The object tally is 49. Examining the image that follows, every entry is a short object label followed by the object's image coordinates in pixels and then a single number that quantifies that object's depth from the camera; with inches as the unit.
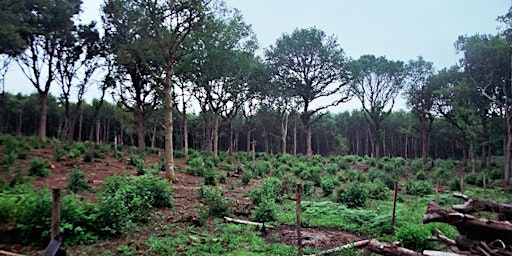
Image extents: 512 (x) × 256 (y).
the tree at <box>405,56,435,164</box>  1366.9
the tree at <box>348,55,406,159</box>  1380.4
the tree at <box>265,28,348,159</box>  1279.5
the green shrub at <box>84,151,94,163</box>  705.6
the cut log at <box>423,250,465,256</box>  170.2
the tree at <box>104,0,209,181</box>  599.8
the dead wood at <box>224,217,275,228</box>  333.4
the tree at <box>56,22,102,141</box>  1010.1
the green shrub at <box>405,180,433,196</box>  613.0
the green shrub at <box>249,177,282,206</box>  444.5
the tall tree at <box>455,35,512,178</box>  871.1
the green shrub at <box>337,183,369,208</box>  469.4
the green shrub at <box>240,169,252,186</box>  661.9
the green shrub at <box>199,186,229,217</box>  369.2
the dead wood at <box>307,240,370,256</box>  237.3
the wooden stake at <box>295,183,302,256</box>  220.7
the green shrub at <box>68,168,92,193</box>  432.7
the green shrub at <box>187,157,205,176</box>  743.1
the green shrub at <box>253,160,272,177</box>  822.3
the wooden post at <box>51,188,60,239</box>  215.8
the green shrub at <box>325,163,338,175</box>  938.7
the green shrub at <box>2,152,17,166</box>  546.3
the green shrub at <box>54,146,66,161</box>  668.1
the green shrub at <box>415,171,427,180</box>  886.3
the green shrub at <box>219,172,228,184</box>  663.4
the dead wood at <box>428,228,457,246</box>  196.9
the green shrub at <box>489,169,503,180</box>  965.8
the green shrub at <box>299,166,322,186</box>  717.0
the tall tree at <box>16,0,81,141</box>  862.5
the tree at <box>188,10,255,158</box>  890.6
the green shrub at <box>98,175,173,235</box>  276.7
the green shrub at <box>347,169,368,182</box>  784.3
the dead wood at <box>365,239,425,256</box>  177.1
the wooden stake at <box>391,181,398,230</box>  316.3
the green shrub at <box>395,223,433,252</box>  237.3
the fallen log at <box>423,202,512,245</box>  175.2
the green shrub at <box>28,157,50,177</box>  510.9
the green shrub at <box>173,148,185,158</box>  1146.2
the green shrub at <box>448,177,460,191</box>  691.4
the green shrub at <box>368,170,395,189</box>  713.5
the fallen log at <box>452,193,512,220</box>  198.8
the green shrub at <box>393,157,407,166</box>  1292.2
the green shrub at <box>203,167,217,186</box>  618.5
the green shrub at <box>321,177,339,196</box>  573.8
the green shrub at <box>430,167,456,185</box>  861.8
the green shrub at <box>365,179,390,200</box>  557.3
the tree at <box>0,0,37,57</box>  563.2
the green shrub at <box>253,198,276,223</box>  363.3
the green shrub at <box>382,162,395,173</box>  1070.5
